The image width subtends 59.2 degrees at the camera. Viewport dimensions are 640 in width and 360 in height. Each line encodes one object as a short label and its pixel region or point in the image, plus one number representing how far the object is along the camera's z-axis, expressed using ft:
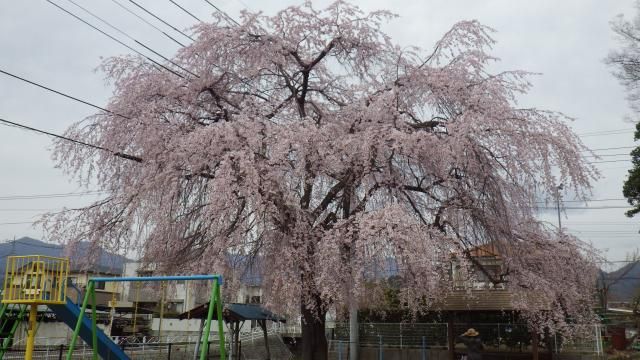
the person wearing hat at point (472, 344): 48.40
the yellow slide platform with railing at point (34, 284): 34.71
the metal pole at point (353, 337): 65.31
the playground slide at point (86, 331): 39.22
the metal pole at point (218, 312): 27.35
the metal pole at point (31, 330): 34.78
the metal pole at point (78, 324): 31.86
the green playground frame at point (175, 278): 29.17
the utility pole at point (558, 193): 42.37
